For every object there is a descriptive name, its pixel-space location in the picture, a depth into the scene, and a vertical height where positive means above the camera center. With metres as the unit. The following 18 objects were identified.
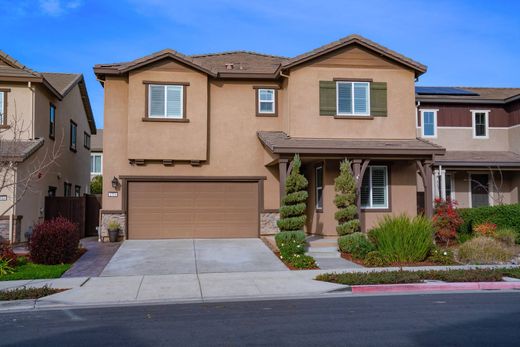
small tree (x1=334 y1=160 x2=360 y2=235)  16.39 -0.12
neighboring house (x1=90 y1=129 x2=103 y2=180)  42.69 +3.13
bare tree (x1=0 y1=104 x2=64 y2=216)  17.72 +1.46
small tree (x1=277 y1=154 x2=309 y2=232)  16.19 -0.22
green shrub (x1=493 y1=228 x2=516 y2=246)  16.97 -1.30
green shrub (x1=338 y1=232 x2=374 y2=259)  15.55 -1.46
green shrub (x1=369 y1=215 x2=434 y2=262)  14.90 -1.27
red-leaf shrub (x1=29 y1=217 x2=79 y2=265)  14.46 -1.36
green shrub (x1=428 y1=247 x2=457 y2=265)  14.95 -1.74
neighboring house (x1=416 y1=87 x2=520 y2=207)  23.12 +2.81
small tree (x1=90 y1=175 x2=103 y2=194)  39.42 +0.70
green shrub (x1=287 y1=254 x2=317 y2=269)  14.17 -1.80
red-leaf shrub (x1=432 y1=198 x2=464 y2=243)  17.50 -0.86
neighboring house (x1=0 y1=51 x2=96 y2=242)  18.34 +2.36
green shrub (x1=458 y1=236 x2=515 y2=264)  15.13 -1.63
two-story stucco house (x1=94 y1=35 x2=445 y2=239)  18.88 +2.26
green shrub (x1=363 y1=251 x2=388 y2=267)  14.58 -1.79
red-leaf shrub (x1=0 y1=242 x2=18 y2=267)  13.94 -1.62
